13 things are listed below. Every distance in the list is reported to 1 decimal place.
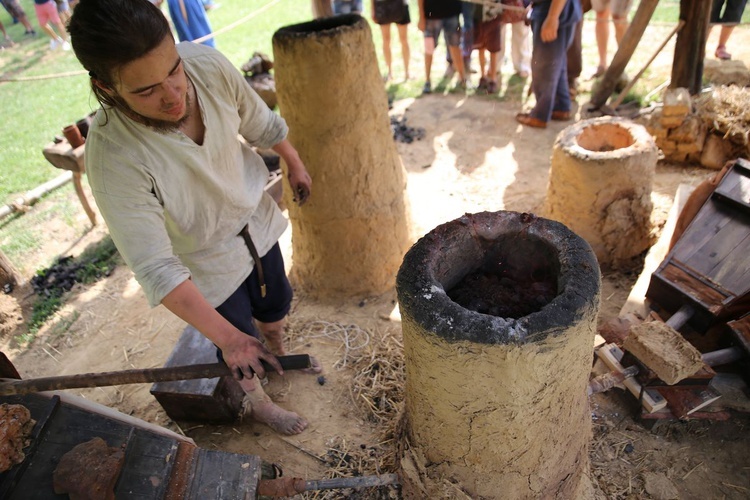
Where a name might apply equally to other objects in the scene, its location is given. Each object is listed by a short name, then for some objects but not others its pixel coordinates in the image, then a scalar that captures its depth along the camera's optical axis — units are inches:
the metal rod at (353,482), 85.2
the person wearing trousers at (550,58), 207.0
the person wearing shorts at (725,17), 230.8
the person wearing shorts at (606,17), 255.4
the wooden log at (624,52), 198.4
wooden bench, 192.4
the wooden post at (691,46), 191.4
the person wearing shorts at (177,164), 60.7
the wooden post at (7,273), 184.1
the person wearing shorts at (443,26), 259.3
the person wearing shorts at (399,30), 280.2
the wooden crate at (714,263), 104.7
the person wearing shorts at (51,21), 431.2
